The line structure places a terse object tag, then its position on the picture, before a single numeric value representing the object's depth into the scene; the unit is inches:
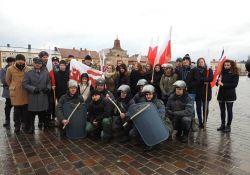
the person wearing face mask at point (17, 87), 222.8
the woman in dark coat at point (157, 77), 265.0
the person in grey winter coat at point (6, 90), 247.4
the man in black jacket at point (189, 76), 242.2
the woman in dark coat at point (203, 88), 243.8
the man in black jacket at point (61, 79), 253.8
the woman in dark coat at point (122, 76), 265.4
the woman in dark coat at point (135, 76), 275.3
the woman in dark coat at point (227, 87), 229.5
